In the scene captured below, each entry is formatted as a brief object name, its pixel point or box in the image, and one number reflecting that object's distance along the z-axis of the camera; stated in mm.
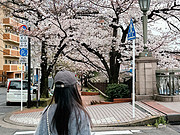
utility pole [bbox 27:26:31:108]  12156
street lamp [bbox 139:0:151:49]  9845
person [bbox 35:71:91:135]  1943
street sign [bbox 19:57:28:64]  11602
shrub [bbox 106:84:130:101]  11258
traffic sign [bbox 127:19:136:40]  7605
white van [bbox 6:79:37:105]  14531
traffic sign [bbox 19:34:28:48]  11828
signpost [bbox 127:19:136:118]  7598
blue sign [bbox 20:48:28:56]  11641
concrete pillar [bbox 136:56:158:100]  10219
